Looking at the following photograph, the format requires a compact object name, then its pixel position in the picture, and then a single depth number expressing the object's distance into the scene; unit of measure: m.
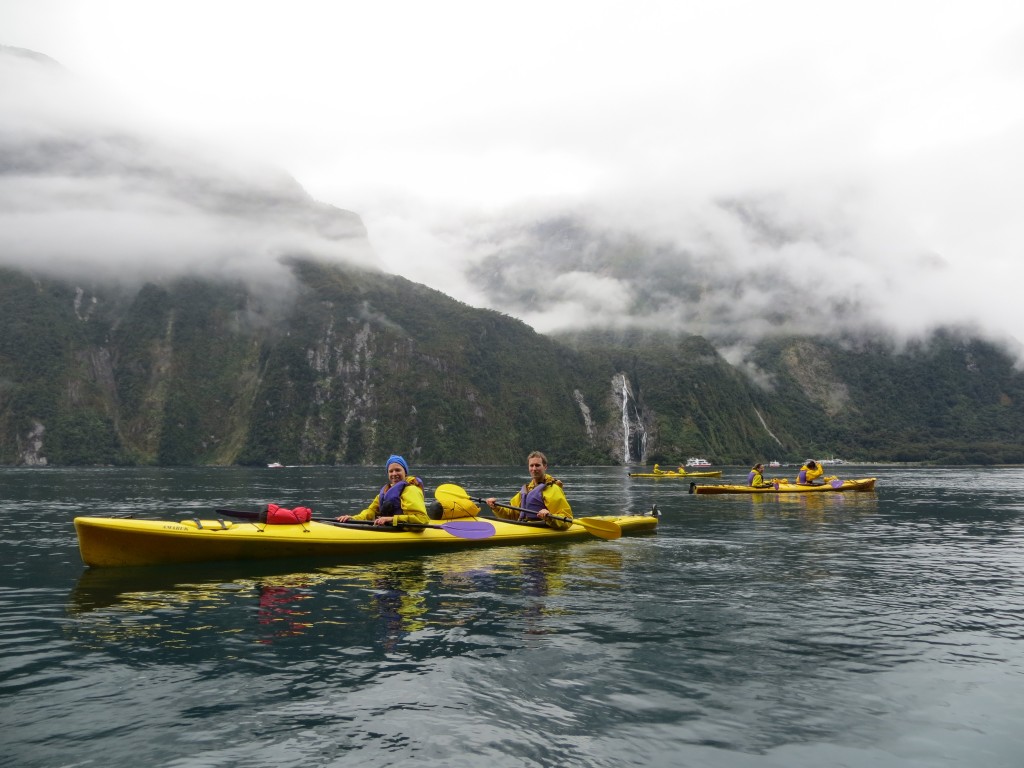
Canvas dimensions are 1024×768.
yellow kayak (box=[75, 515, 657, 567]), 15.63
